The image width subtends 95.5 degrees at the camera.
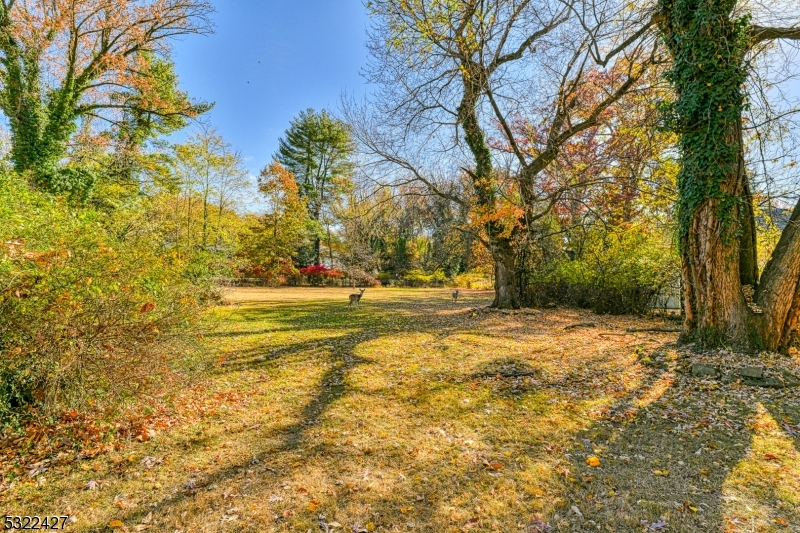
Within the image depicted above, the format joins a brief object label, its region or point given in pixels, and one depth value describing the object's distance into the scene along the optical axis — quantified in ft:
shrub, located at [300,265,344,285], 101.09
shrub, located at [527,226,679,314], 35.17
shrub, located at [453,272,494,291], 87.89
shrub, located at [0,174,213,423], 9.21
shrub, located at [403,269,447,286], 97.45
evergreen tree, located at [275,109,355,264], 111.24
